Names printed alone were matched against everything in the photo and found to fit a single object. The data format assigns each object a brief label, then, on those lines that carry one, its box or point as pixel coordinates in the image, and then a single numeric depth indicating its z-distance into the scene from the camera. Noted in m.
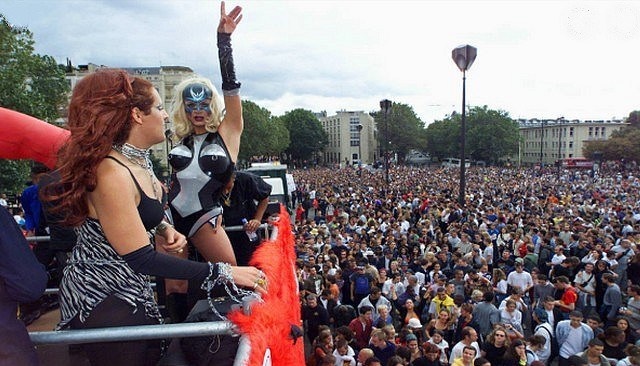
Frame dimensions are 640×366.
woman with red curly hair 1.67
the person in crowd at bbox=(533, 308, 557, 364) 6.76
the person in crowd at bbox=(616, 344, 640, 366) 5.80
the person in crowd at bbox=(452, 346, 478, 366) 6.11
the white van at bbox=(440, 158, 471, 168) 81.31
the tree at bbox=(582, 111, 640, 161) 73.12
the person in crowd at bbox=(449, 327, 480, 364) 6.47
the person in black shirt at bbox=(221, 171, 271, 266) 3.74
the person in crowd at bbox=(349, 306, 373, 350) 7.47
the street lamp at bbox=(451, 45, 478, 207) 16.08
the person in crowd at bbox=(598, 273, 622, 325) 8.35
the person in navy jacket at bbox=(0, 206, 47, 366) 1.53
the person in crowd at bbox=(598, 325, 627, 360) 6.44
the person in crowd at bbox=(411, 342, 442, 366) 6.29
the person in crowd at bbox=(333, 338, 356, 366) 6.44
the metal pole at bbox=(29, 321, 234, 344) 1.42
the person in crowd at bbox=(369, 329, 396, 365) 6.68
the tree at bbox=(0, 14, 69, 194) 22.16
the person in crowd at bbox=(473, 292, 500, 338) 7.57
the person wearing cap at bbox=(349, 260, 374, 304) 9.43
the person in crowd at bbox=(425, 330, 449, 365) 6.64
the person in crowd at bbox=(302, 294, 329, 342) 7.99
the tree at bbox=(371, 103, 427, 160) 103.94
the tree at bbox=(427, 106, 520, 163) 91.69
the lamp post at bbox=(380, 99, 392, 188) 28.36
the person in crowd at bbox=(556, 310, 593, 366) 6.89
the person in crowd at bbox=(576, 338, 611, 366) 6.03
